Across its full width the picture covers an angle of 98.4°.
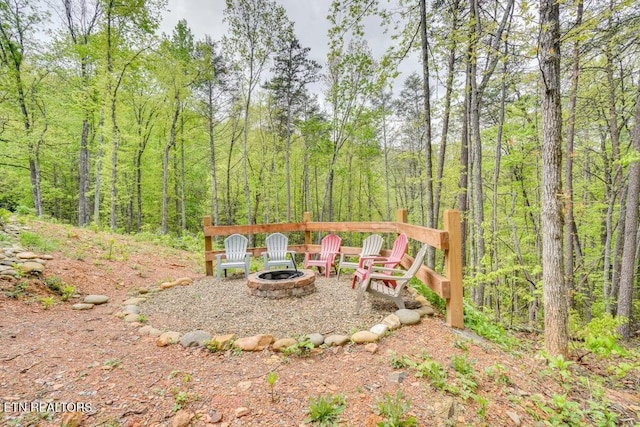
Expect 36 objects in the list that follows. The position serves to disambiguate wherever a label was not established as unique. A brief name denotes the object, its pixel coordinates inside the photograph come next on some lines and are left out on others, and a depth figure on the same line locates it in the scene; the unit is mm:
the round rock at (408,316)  2861
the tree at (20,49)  8766
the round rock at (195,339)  2598
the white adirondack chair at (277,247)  5247
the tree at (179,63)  9695
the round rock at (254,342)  2506
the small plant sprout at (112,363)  2196
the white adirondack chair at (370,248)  4551
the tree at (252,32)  9242
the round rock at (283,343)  2486
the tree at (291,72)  10000
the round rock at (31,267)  3730
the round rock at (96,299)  3664
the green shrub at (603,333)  2256
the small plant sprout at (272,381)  1775
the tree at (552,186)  2557
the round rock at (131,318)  3145
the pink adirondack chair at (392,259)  3855
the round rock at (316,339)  2527
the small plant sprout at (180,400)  1744
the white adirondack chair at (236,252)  4844
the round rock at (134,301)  3660
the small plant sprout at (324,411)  1607
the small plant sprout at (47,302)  3318
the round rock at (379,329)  2637
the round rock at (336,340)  2537
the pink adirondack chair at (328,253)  5079
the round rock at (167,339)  2614
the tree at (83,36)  8438
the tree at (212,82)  10203
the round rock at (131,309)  3369
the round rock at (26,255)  4043
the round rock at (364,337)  2533
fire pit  3803
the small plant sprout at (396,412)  1529
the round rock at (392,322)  2764
